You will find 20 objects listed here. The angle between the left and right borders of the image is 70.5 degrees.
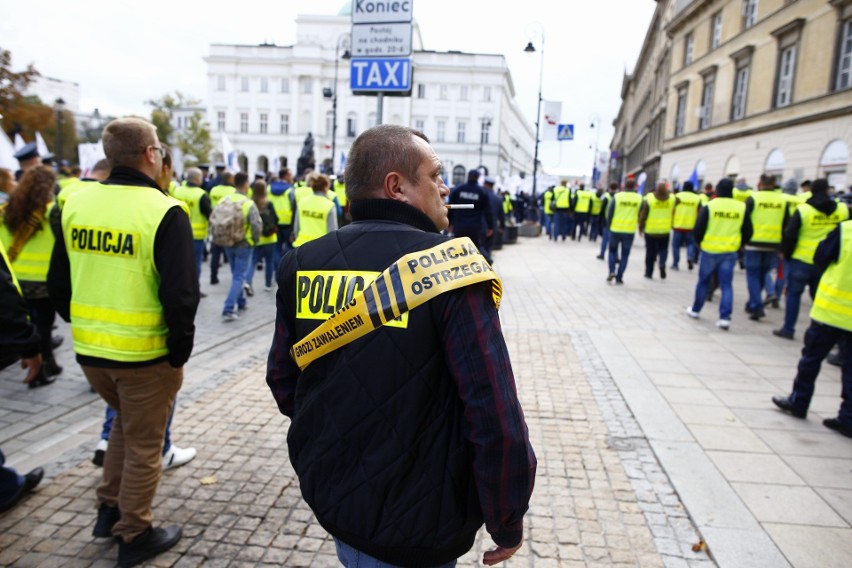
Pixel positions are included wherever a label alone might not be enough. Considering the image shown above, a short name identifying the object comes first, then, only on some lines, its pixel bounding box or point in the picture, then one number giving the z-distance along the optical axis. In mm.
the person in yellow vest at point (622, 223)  11945
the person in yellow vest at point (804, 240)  7422
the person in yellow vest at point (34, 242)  4992
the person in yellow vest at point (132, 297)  2756
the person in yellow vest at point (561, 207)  21250
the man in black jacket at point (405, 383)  1539
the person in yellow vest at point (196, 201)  9617
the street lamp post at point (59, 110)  22762
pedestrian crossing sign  26848
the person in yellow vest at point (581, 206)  20859
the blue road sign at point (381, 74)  6457
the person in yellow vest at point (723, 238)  8250
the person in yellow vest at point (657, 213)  12227
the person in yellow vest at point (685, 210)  12953
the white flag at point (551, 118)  26820
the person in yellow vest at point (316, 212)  8422
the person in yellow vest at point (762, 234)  8875
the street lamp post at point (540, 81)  25266
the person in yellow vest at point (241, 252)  8172
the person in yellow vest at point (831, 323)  4641
